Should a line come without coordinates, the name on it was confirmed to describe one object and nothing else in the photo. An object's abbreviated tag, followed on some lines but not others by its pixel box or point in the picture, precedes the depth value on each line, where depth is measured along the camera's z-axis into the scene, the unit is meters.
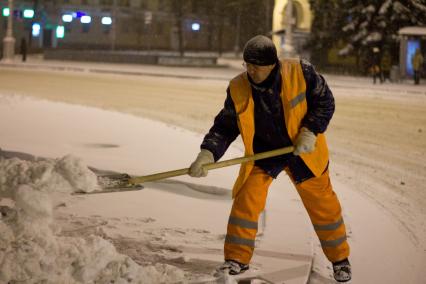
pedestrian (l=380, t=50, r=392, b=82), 34.89
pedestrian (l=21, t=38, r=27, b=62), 38.44
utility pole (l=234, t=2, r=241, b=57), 59.99
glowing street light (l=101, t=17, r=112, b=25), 56.81
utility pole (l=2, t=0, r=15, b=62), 36.84
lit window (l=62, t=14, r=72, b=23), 55.81
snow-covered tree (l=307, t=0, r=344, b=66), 36.88
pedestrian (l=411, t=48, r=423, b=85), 26.88
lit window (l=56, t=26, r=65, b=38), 59.00
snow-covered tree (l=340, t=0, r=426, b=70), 34.12
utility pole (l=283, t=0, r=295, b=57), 28.00
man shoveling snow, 4.33
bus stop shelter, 28.14
